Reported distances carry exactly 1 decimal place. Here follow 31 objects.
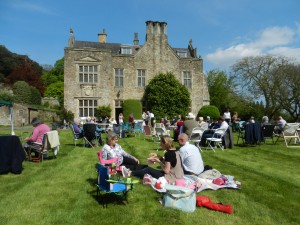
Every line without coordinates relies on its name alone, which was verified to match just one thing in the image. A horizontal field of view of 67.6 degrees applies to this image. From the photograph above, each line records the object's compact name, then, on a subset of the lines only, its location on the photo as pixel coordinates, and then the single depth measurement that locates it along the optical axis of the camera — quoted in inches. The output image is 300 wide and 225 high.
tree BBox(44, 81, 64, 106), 1627.2
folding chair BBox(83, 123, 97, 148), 346.3
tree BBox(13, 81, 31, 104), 1141.2
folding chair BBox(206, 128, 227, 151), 331.3
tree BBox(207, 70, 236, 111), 1272.7
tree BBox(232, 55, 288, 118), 919.1
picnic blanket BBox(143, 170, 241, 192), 166.8
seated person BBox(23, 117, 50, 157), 256.9
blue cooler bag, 138.1
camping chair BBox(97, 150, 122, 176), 181.3
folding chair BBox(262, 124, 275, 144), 381.1
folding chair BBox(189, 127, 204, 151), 319.7
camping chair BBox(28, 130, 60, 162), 257.3
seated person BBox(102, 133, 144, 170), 191.2
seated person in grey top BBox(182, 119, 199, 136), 348.1
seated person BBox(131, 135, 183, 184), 164.1
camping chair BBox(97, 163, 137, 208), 144.6
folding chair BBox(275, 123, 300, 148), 375.0
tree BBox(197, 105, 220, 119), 847.0
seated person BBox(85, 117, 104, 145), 376.5
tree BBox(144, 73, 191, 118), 813.4
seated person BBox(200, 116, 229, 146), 354.0
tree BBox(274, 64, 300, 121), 858.9
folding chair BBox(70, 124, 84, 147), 363.8
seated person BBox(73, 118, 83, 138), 365.6
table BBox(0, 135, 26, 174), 218.2
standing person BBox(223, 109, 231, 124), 569.2
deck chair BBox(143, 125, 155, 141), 453.4
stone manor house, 811.2
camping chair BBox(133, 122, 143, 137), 516.2
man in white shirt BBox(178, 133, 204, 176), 186.2
